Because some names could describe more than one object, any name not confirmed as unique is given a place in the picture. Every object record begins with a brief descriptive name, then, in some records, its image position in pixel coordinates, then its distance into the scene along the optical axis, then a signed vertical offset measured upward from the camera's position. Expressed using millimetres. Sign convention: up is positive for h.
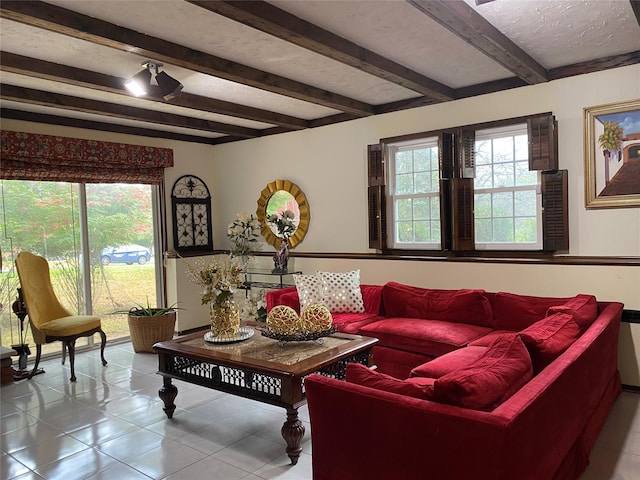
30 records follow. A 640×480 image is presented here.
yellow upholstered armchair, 4223 -720
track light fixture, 3443 +1099
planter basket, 4879 -977
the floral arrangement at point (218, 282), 3223 -345
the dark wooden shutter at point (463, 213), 4312 +75
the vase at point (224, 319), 3336 -613
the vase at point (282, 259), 5430 -342
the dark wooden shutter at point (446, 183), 4379 +359
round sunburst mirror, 5590 +253
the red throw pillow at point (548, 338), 2172 -571
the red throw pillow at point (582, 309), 2838 -565
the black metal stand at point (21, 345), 4383 -978
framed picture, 3547 +460
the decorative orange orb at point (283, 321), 3107 -599
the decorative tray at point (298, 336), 3059 -687
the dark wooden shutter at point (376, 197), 4867 +279
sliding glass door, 4711 -77
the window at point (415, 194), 4629 +293
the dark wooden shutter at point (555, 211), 3812 +61
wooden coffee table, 2641 -795
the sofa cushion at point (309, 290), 4438 -577
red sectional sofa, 1528 -685
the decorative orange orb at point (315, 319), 3131 -602
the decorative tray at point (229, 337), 3275 -734
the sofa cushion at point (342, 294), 4445 -622
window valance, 4539 +784
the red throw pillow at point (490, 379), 1626 -565
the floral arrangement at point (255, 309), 5207 -869
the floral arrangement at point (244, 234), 5855 -49
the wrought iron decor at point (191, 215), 5992 +213
